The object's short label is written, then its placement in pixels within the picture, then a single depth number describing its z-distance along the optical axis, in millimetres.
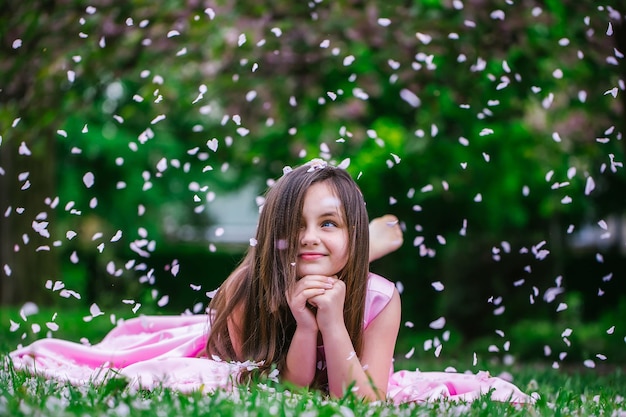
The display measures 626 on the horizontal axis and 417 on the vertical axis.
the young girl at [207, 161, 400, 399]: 2861
